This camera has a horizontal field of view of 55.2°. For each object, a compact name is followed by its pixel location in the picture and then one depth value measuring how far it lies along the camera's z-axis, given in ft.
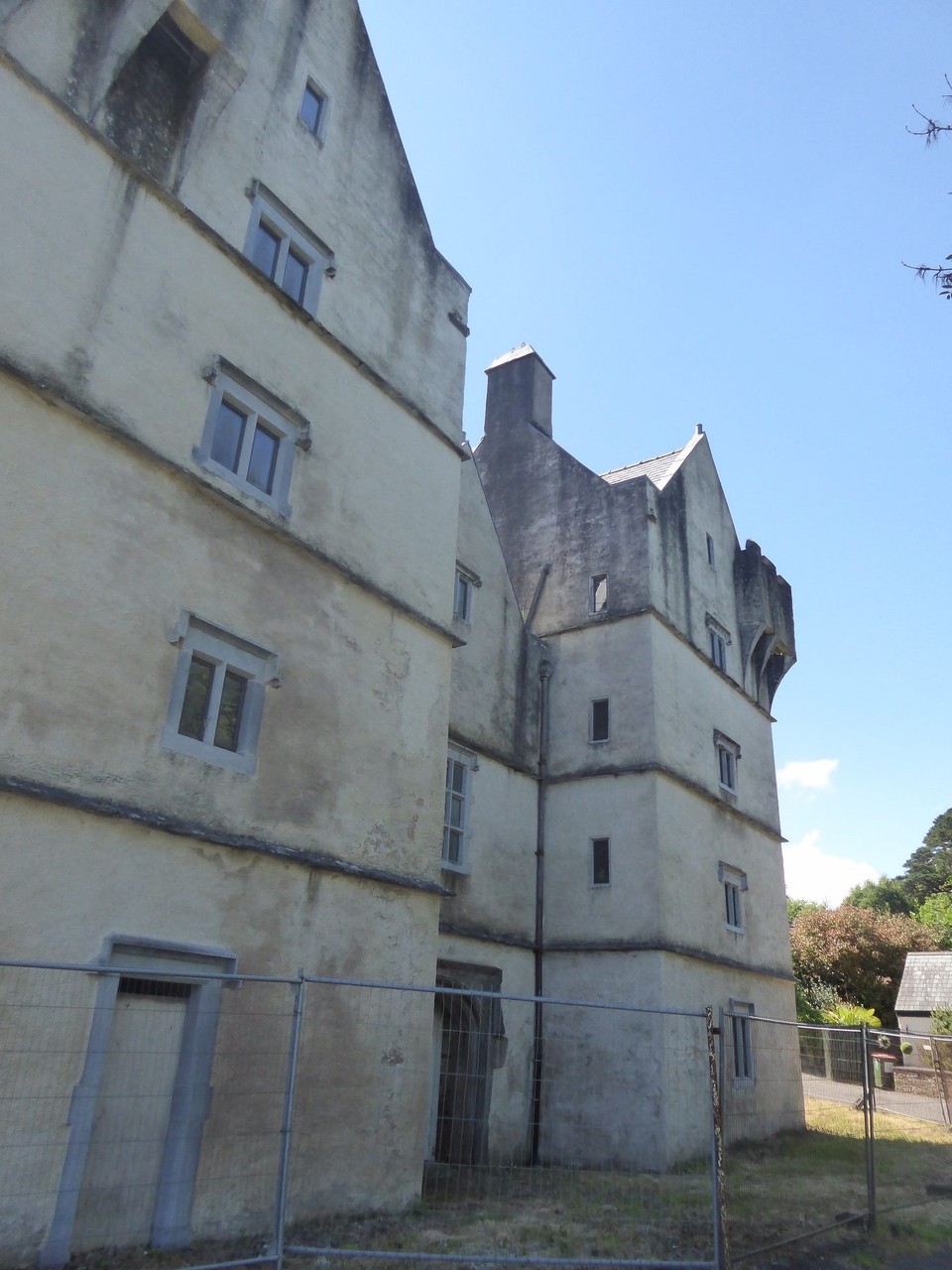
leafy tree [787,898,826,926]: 229.45
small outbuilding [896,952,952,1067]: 125.29
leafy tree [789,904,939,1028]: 146.82
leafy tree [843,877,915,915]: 234.17
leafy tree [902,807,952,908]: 236.02
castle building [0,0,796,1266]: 27.58
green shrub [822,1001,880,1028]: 105.70
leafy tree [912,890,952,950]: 178.91
